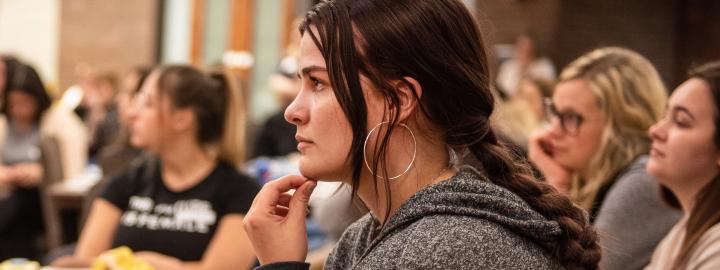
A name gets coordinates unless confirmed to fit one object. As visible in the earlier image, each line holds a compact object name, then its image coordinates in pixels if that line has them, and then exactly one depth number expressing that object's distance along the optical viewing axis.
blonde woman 2.59
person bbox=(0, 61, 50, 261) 4.89
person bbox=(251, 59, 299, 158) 5.88
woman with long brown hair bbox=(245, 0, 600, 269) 1.32
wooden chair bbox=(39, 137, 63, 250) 4.78
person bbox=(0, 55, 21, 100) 5.48
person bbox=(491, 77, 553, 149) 4.65
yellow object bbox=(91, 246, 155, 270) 2.34
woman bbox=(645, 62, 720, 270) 1.94
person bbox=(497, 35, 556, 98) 7.16
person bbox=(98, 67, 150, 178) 4.58
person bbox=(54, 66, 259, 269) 2.94
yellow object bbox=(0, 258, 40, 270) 2.57
